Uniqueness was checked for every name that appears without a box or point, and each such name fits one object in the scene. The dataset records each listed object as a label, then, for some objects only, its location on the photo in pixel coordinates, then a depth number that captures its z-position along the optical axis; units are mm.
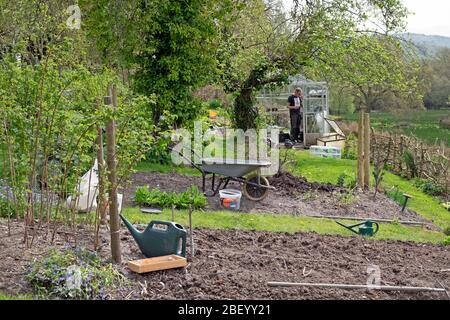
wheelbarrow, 8422
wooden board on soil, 4504
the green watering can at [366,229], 7034
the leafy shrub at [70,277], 4062
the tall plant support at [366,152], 10336
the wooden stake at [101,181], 4719
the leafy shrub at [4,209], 6113
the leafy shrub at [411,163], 13406
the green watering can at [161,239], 4746
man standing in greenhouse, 17078
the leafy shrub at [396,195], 9859
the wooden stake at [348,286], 4465
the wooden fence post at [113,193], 4695
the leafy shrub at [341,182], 10344
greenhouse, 17844
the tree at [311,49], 12094
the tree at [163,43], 11344
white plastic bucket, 8195
